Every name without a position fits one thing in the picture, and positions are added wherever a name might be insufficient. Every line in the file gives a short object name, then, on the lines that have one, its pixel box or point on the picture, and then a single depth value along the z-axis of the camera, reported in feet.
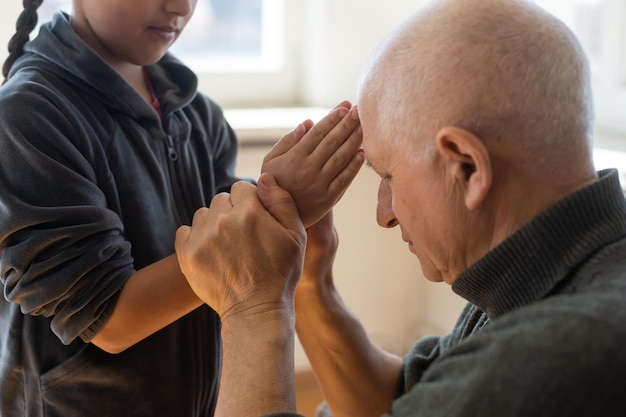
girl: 3.61
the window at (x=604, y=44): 6.93
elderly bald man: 2.55
